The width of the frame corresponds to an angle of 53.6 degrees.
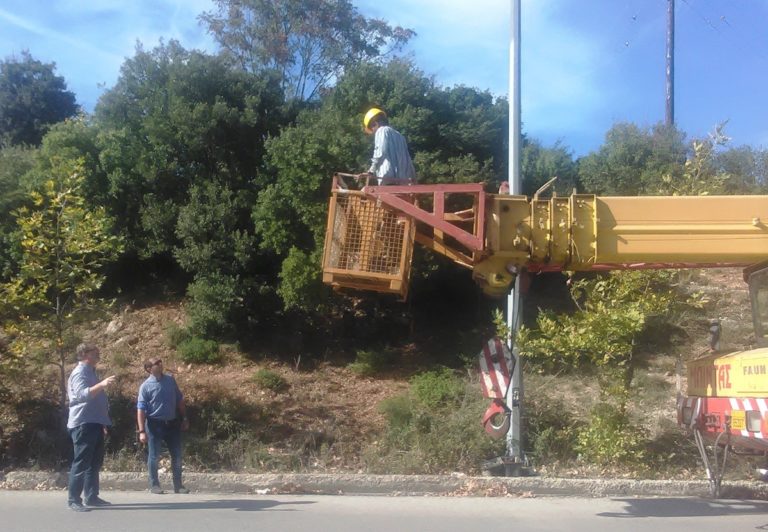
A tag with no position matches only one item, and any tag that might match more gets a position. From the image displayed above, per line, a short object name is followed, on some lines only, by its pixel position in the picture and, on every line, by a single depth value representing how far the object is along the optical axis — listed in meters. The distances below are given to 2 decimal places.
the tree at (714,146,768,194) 20.98
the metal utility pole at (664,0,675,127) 23.56
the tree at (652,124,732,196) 10.77
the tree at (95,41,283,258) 16.66
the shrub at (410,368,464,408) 11.74
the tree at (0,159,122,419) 10.18
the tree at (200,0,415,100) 22.86
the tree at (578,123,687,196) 19.48
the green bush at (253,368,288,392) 13.54
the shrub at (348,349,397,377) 14.56
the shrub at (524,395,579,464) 10.05
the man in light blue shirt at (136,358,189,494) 8.55
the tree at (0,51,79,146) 27.44
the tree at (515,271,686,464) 9.51
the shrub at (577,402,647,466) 9.47
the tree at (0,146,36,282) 14.98
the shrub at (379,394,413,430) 11.19
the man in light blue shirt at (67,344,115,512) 7.60
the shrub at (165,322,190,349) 15.20
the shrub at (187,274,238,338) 14.70
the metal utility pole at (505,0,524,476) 9.30
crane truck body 6.90
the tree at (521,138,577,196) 18.64
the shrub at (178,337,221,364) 14.53
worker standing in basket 7.25
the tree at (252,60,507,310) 14.45
